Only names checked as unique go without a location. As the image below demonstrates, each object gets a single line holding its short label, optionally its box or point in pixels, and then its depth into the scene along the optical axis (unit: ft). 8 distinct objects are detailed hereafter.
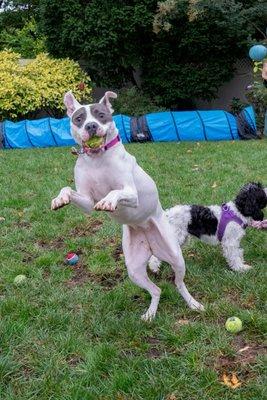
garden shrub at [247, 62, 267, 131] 42.75
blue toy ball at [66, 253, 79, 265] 15.47
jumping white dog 10.41
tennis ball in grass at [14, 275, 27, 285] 13.99
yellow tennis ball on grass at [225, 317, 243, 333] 10.86
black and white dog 14.85
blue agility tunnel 39.86
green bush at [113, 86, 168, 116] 45.01
